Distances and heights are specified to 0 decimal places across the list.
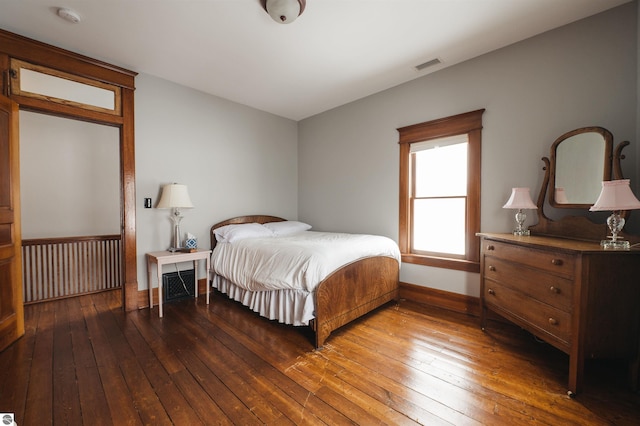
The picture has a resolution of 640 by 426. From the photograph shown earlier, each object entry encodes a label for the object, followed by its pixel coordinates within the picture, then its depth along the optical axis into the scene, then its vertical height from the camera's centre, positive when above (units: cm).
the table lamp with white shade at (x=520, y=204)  243 +4
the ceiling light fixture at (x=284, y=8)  202 +152
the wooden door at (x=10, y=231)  222 -22
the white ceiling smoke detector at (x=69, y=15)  214 +155
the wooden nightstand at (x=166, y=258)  292 -59
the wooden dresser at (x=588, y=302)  166 -60
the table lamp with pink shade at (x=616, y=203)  170 +3
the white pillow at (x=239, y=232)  346 -34
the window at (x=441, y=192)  296 +19
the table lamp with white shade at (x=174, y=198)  310 +10
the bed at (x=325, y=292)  229 -85
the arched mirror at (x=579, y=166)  212 +35
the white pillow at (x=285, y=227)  395 -31
